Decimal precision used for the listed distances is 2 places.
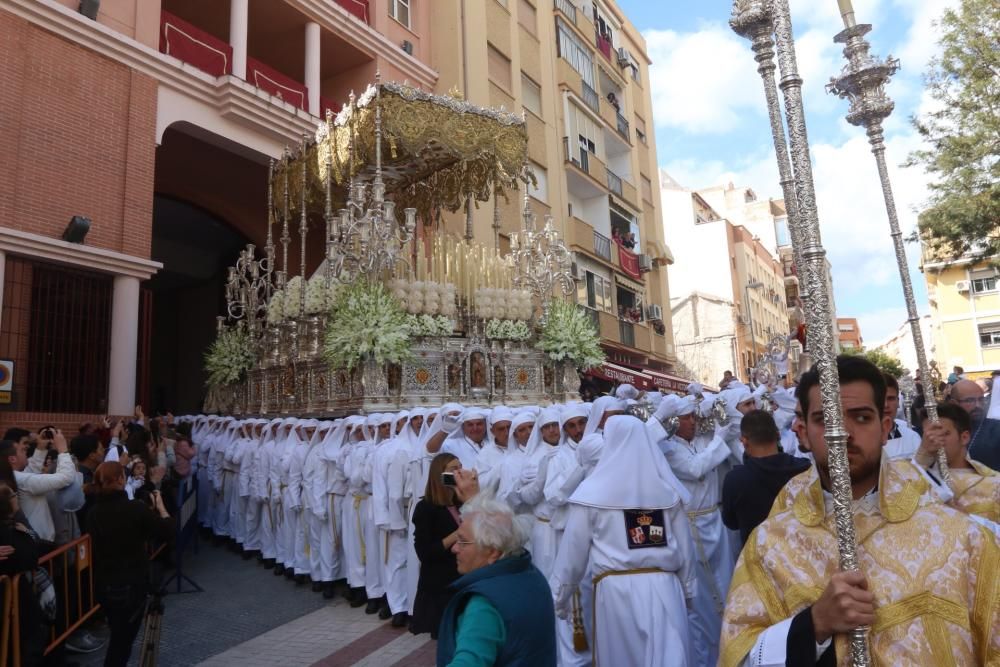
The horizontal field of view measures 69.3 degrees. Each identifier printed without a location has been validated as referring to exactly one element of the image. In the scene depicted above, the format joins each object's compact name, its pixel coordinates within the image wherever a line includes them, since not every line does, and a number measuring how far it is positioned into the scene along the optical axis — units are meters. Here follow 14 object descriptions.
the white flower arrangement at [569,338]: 12.98
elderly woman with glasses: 2.42
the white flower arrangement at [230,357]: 14.29
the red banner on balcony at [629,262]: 26.55
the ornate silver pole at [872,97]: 3.77
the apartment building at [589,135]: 20.20
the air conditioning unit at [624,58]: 29.42
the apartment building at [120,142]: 11.52
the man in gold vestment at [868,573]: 1.71
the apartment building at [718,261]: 38.97
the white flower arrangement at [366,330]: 10.61
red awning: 17.44
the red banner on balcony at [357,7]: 18.02
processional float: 11.35
